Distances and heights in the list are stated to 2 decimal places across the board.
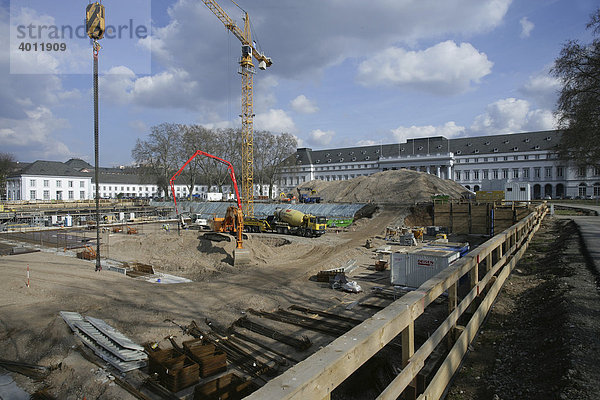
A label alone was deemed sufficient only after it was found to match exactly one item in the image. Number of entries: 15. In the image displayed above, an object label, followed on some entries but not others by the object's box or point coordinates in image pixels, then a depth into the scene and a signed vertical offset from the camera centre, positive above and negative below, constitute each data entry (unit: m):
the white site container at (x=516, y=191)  45.69 +0.43
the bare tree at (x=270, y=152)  79.62 +10.20
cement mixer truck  32.16 -2.83
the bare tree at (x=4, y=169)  73.19 +6.02
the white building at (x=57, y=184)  74.94 +2.93
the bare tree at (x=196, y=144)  74.12 +11.12
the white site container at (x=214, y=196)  72.62 -0.14
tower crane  48.94 +18.74
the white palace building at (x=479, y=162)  80.31 +8.63
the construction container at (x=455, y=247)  13.78 -2.20
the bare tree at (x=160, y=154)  73.44 +8.92
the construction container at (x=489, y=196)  40.41 -0.20
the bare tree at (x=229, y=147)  77.19 +10.92
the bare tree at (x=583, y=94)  22.84 +7.21
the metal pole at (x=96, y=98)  15.74 +4.54
